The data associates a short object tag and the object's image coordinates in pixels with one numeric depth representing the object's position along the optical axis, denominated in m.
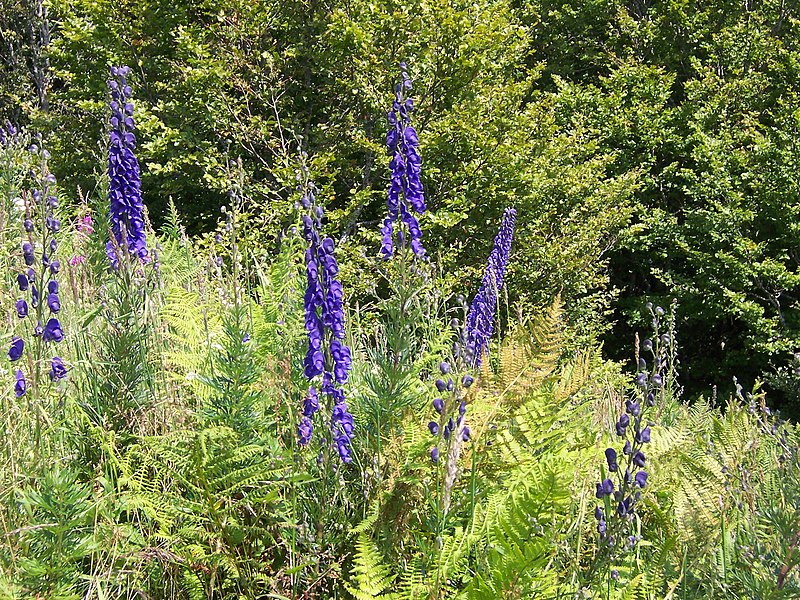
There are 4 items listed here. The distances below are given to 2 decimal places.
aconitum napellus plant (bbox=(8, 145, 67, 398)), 2.08
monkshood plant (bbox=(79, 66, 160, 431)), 2.61
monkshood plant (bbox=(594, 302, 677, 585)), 1.64
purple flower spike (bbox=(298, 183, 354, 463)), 2.13
